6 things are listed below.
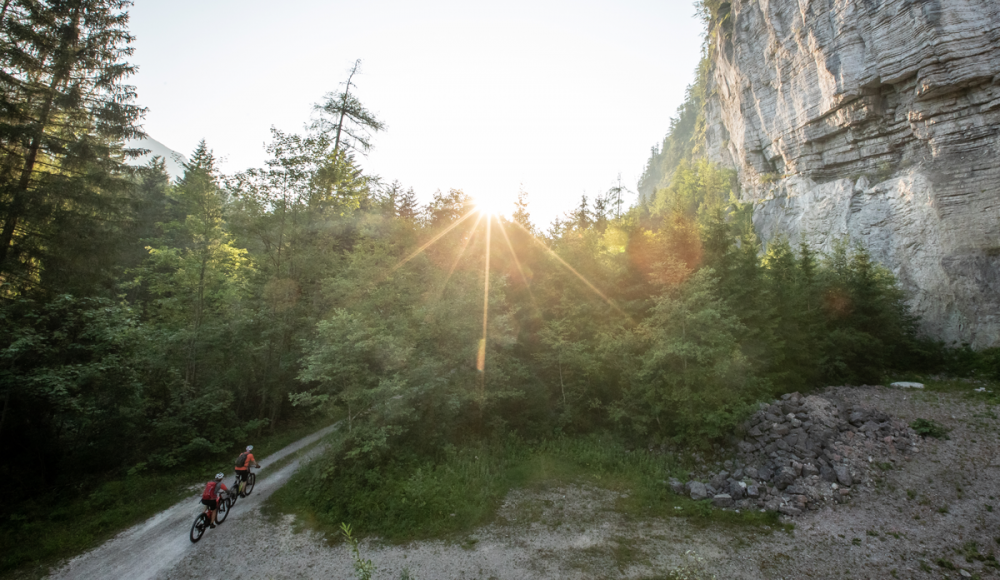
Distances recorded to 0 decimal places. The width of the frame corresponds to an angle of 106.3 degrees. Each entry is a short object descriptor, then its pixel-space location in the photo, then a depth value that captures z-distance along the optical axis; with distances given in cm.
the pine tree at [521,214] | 1970
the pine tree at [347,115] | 2122
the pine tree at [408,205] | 2489
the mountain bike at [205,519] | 867
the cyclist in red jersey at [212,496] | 888
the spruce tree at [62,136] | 1031
